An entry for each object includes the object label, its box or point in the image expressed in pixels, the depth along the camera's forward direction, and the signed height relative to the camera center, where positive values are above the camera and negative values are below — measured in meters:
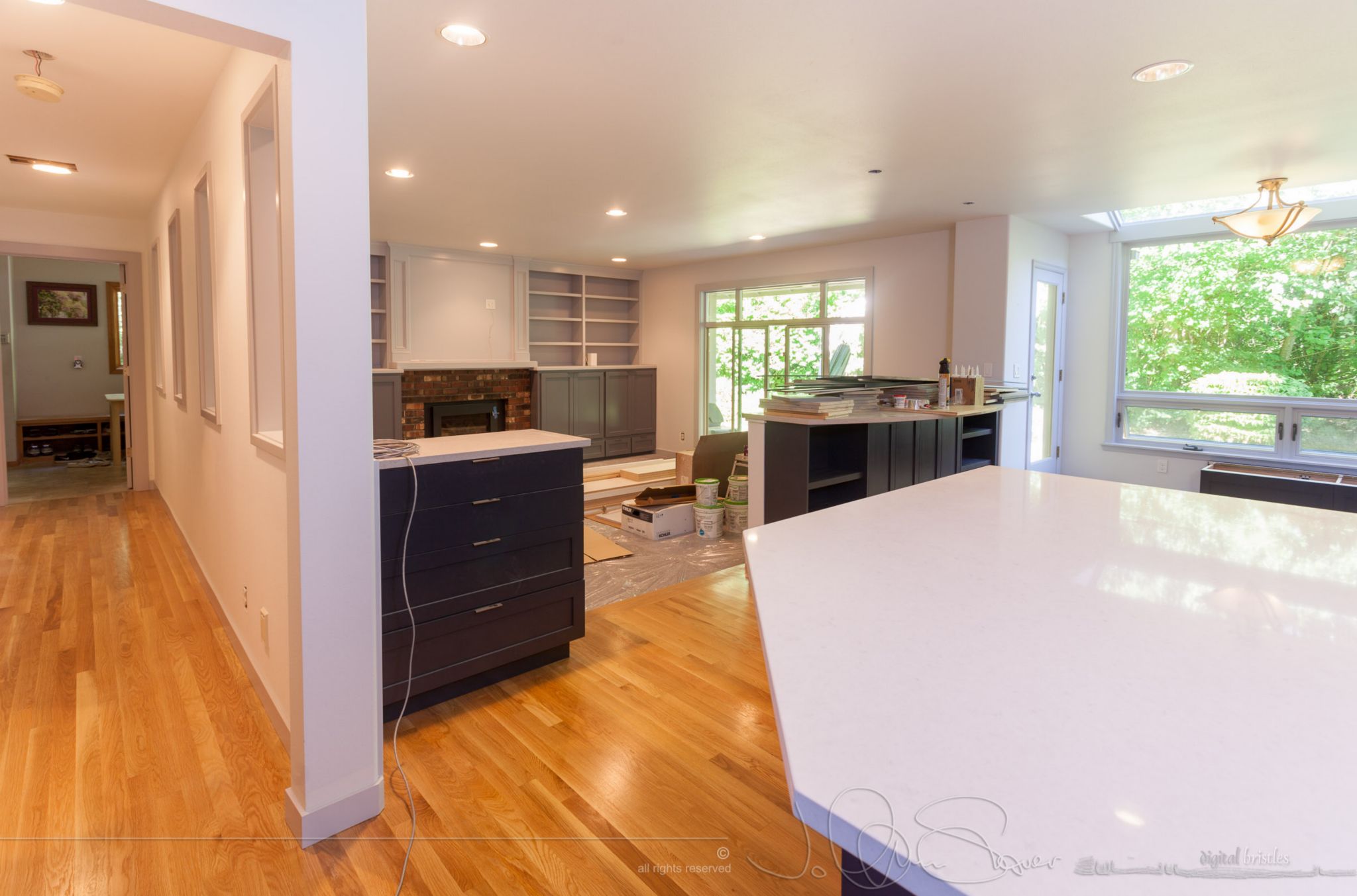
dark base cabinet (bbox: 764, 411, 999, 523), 3.81 -0.43
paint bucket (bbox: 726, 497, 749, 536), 5.12 -0.94
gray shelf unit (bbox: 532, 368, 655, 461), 8.46 -0.30
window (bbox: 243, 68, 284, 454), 2.34 +0.34
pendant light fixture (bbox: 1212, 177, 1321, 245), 4.16 +0.98
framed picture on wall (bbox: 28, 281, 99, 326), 8.02 +0.82
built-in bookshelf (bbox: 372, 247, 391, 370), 7.43 +0.70
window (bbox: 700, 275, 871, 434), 7.33 +0.50
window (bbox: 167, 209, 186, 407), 4.20 +0.45
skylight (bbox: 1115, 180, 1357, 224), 5.32 +1.48
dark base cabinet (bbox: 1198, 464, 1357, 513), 4.84 -0.68
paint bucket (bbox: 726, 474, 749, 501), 5.37 -0.78
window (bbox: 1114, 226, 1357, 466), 5.45 +0.34
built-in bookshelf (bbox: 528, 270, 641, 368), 8.86 +0.80
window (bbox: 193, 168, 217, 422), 3.36 +0.35
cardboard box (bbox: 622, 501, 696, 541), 5.01 -0.97
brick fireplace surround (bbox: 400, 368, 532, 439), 7.60 -0.09
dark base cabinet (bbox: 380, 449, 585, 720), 2.41 -0.69
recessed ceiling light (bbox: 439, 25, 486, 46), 2.53 +1.23
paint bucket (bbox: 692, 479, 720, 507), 5.12 -0.76
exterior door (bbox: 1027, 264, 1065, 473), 6.31 +0.17
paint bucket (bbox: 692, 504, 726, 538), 5.04 -0.95
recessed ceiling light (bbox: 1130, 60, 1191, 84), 2.81 +1.25
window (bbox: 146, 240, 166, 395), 5.30 +0.35
